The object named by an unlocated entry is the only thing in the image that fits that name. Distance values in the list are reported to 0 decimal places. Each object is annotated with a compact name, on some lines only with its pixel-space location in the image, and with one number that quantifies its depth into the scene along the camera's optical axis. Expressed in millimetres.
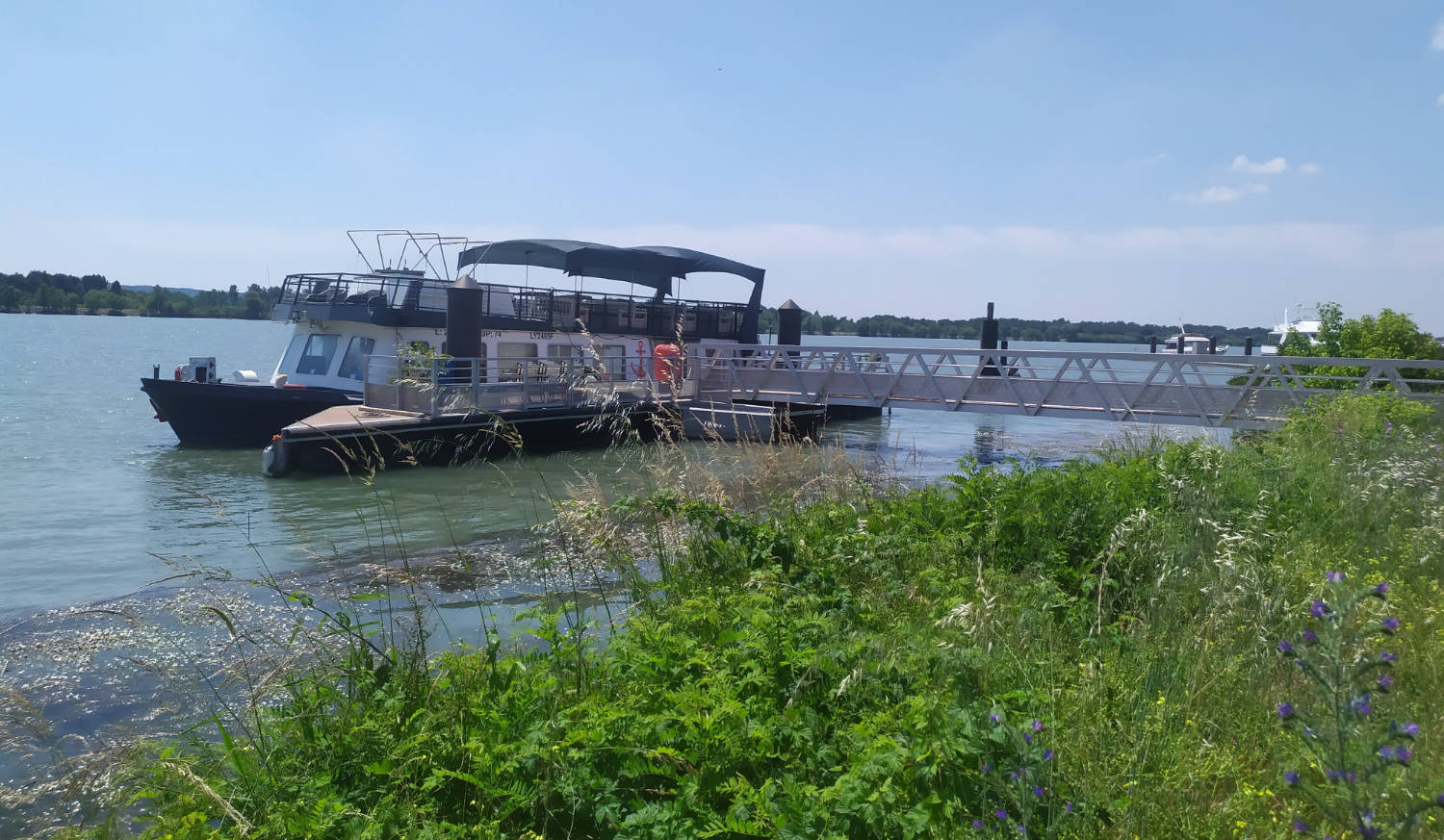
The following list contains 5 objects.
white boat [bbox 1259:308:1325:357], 39688
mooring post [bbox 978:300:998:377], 29500
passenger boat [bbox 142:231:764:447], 19250
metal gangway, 16078
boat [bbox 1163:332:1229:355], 45219
